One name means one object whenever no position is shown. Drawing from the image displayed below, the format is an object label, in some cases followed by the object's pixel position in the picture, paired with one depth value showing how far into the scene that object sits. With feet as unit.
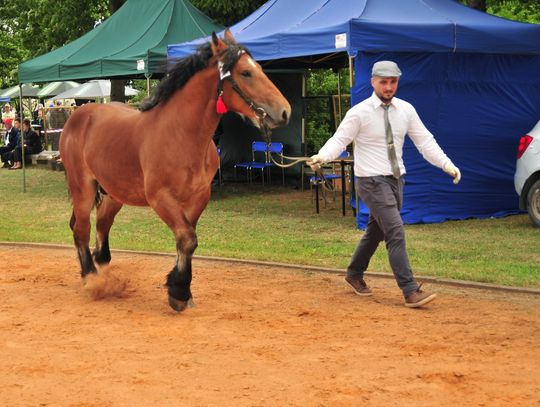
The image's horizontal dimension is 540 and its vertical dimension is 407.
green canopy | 59.52
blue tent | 42.27
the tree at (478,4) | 64.34
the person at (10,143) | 100.42
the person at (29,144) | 98.63
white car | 42.57
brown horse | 25.04
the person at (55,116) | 112.78
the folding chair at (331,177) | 49.25
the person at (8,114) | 137.69
